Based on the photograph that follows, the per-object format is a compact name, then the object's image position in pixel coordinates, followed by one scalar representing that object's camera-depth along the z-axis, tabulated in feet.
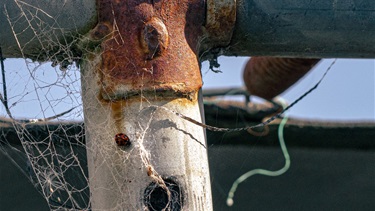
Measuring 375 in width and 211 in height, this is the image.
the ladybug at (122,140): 7.89
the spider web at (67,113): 7.88
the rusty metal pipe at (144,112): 7.88
